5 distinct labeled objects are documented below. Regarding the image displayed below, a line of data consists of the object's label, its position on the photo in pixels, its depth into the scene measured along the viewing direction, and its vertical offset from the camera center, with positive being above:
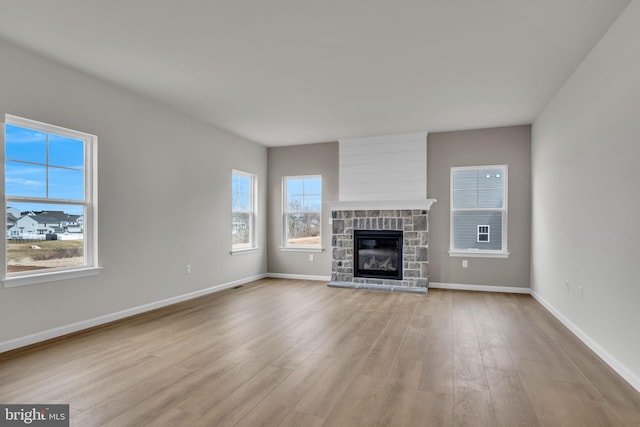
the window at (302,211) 7.17 +0.10
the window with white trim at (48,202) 3.28 +0.14
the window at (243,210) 6.50 +0.11
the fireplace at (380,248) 6.24 -0.59
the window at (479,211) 5.98 +0.08
